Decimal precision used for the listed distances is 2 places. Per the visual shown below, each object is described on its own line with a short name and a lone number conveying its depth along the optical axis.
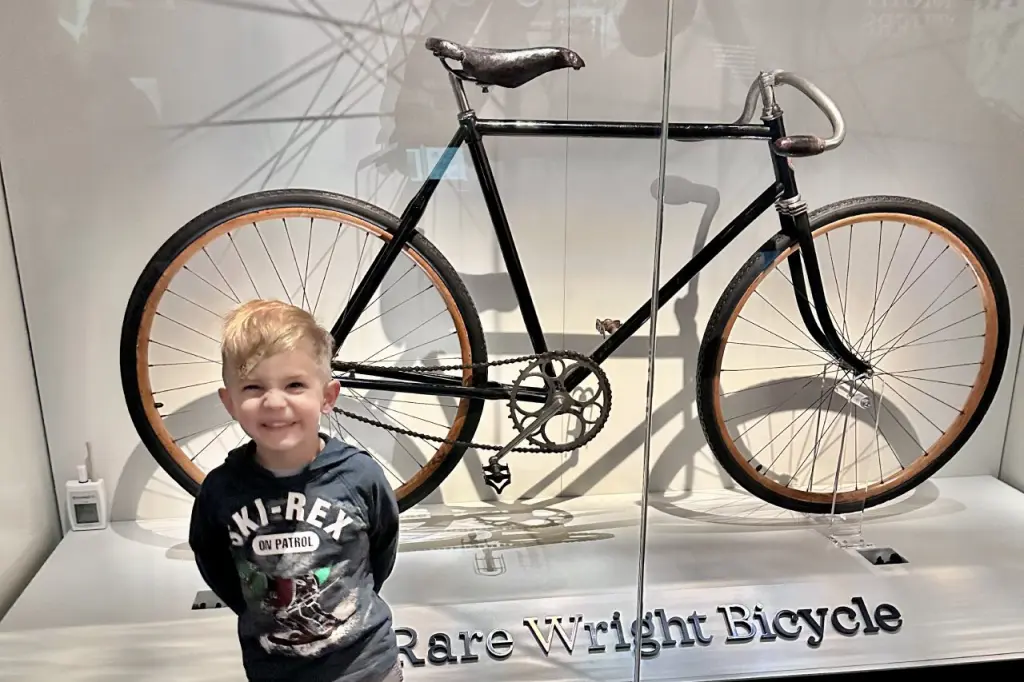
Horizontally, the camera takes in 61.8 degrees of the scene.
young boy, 1.11
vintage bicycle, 1.90
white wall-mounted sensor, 2.04
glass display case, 1.81
